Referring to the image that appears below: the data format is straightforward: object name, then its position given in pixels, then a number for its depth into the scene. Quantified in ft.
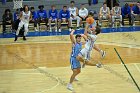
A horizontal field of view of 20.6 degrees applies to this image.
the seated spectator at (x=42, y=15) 78.28
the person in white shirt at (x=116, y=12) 81.00
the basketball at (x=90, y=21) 53.26
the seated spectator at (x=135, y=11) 82.33
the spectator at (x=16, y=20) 73.89
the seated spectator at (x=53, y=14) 78.66
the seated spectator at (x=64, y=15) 79.10
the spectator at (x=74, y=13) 79.74
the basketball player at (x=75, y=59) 38.14
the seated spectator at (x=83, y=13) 80.02
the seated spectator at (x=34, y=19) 78.20
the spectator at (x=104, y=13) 80.44
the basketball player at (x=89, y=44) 46.19
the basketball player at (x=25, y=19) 72.08
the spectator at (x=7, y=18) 76.48
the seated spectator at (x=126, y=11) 82.01
